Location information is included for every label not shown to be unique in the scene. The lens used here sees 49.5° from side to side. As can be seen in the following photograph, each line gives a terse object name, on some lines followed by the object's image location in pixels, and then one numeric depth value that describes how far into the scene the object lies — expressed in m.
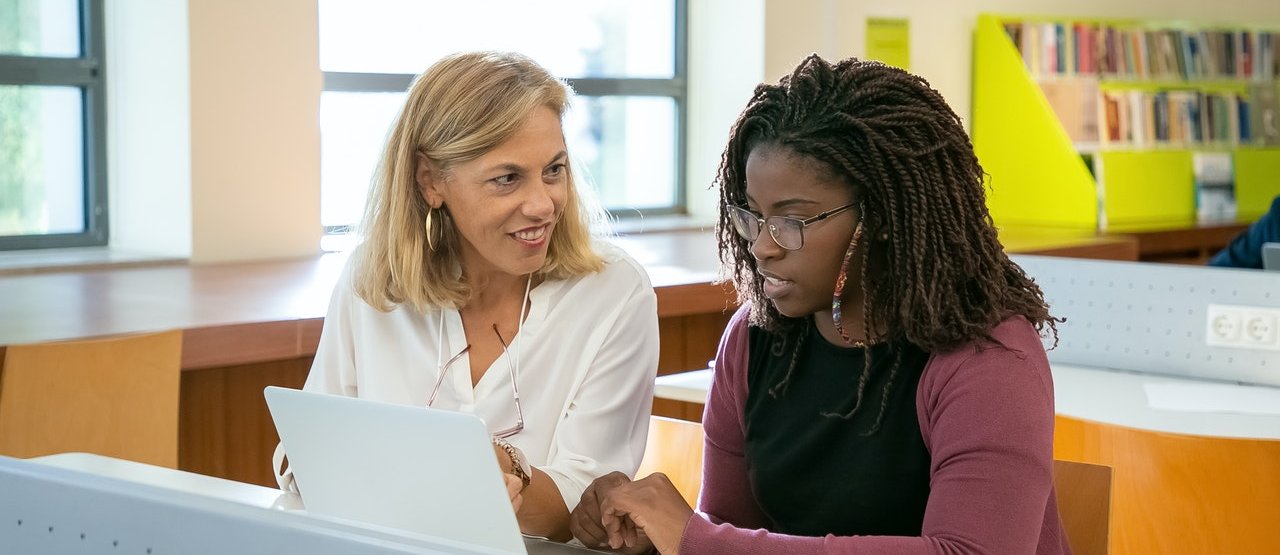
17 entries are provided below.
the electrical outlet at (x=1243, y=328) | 2.64
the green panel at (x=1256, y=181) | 5.85
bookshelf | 5.30
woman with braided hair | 1.22
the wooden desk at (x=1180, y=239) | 4.93
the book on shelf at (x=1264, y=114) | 6.18
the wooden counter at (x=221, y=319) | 2.57
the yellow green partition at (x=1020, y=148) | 5.25
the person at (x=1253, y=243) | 3.54
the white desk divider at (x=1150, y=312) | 2.66
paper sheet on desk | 2.39
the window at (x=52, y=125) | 3.48
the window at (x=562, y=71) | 4.16
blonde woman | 1.73
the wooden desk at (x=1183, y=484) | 1.93
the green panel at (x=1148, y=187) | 5.30
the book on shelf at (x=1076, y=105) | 5.47
